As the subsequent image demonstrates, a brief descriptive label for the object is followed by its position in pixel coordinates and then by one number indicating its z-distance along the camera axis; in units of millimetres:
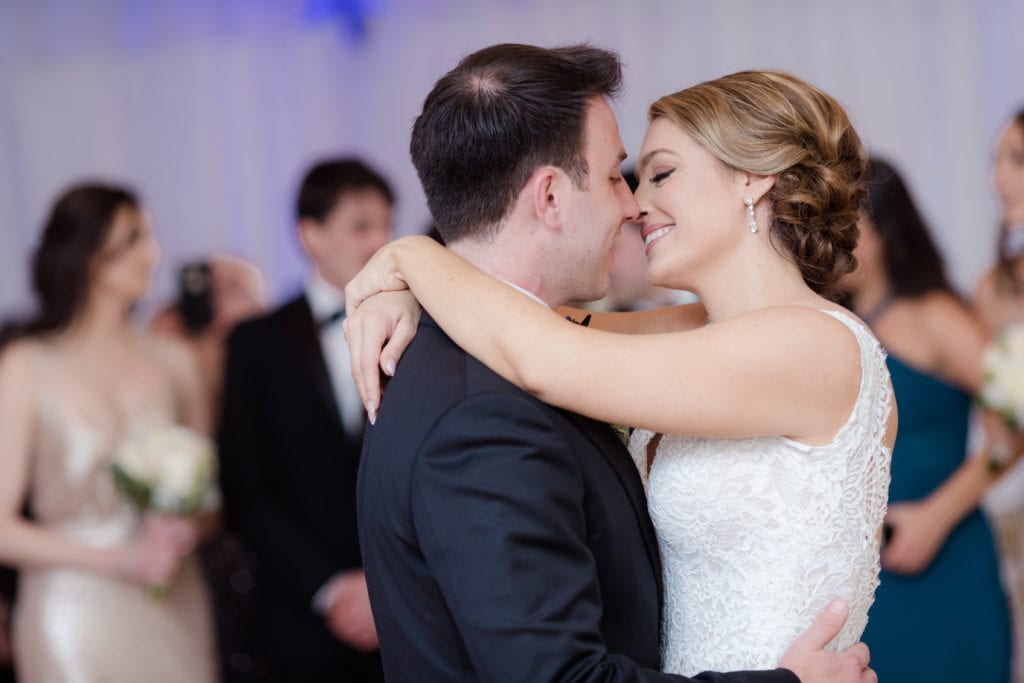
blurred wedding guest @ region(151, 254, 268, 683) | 5359
